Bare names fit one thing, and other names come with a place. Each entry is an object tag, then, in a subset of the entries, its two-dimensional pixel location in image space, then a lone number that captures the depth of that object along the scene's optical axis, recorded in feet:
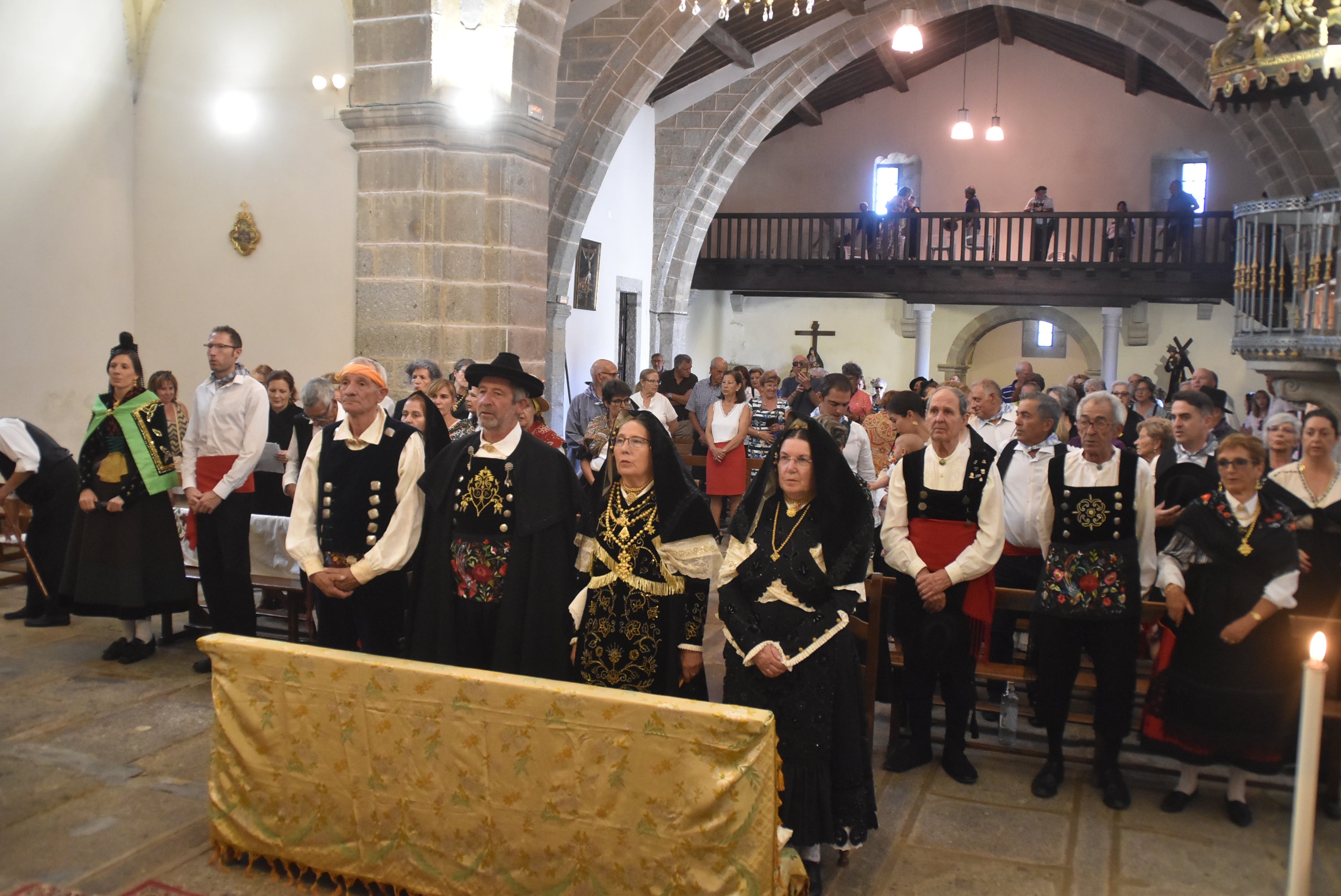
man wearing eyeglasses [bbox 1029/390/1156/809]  12.73
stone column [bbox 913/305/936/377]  63.16
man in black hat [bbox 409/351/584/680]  11.62
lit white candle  4.82
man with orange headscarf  12.71
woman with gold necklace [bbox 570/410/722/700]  11.17
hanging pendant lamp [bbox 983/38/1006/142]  55.01
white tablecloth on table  17.76
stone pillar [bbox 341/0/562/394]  22.88
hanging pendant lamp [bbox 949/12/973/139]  53.31
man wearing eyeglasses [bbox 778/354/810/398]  33.27
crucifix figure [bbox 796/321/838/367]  65.51
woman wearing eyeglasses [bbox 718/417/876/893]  10.43
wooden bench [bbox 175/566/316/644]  16.90
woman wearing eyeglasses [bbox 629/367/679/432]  27.27
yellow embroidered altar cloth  9.00
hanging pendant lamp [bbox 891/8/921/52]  34.55
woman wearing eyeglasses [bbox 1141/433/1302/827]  12.14
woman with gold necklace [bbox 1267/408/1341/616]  12.82
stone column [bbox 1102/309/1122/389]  59.57
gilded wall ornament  25.17
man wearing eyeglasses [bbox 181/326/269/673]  16.84
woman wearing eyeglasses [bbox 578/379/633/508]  20.81
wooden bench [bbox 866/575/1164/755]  13.61
